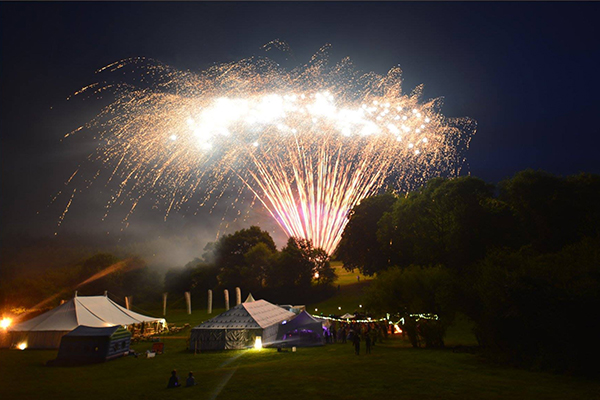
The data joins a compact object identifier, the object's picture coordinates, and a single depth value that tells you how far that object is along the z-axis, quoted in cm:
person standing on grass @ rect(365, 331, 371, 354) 2208
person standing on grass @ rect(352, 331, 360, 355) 2158
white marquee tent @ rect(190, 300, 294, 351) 2645
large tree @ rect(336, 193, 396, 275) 5562
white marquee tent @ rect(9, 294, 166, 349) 2883
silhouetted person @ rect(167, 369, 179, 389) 1473
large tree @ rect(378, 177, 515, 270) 3297
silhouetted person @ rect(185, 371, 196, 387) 1488
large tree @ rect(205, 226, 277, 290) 7019
